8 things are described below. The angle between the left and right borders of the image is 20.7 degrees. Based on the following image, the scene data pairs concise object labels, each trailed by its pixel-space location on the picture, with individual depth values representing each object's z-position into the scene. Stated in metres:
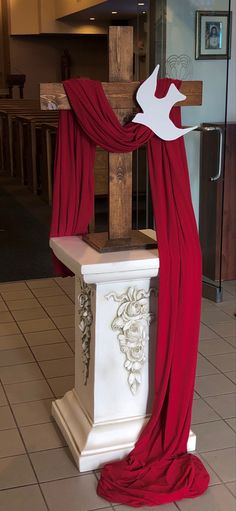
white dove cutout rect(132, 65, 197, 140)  2.08
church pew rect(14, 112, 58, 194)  7.56
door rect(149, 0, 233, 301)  4.08
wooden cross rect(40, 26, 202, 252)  2.09
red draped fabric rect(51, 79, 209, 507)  2.07
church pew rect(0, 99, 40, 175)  8.87
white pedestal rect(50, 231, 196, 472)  2.14
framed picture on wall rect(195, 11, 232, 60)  4.06
